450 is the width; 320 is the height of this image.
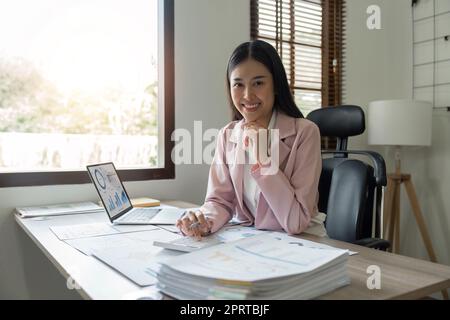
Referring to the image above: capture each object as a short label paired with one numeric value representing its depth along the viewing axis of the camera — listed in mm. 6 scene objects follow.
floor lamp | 2412
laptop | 1446
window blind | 2477
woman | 1175
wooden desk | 733
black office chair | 1335
